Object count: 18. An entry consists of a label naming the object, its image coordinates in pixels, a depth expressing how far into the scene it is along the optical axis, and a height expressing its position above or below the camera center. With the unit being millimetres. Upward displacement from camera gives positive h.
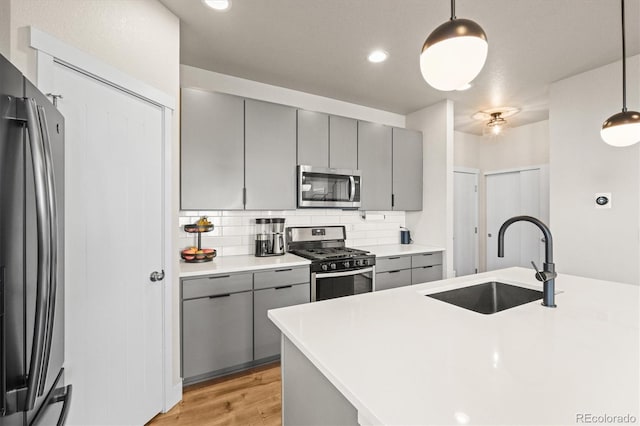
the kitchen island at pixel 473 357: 675 -434
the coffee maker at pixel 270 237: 2914 -235
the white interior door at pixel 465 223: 4895 -160
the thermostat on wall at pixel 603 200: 2688 +123
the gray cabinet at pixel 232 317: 2227 -815
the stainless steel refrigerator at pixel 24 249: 735 -96
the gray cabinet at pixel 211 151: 2477 +542
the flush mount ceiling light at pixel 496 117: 3945 +1343
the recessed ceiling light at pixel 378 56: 2584 +1399
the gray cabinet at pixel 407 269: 3164 -633
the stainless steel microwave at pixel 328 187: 3033 +283
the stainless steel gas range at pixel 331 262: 2738 -468
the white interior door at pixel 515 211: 4371 +34
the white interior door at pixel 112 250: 1423 -200
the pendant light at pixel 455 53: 956 +531
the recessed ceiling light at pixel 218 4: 1922 +1375
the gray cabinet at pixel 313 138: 3053 +787
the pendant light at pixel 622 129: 1590 +462
